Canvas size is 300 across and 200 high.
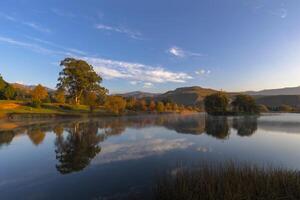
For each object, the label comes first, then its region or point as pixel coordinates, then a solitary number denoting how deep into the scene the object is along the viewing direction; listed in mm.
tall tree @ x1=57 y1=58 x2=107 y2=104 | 54693
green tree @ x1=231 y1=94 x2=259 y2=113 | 68100
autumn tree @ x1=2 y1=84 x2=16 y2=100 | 50058
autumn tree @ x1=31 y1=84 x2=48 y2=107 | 45099
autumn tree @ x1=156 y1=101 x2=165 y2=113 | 76864
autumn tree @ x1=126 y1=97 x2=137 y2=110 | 68000
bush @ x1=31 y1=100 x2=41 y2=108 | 44322
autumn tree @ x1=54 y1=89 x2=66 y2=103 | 52326
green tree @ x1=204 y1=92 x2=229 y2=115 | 63898
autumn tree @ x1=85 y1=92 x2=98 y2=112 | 50491
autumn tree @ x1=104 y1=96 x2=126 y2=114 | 52025
